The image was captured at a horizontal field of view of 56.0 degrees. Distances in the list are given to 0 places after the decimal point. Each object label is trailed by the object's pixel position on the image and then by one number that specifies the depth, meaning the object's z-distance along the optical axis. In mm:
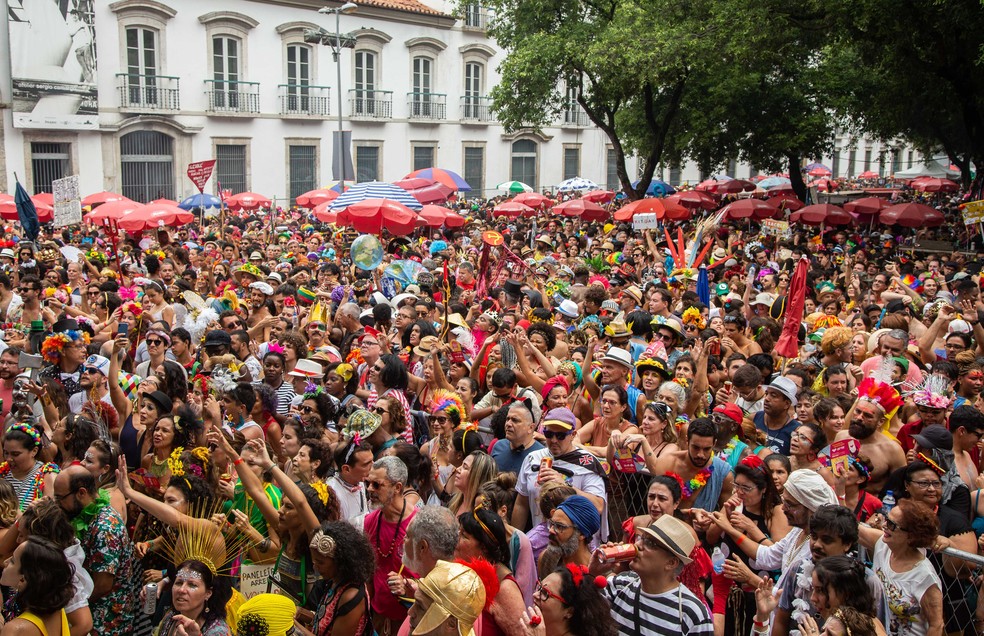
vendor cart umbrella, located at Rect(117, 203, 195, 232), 16688
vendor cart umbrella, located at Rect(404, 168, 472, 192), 24903
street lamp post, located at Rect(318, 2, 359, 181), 23766
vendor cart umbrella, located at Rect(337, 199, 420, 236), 15109
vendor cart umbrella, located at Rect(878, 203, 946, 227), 20031
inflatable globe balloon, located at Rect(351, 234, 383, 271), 12459
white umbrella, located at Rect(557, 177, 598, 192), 31969
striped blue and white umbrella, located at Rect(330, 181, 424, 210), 15849
